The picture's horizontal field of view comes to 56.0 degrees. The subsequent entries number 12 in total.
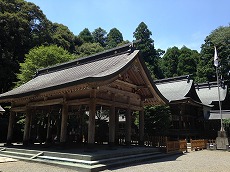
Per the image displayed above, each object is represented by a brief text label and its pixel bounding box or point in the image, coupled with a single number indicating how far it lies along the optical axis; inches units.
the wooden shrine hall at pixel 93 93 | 426.9
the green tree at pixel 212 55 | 1771.0
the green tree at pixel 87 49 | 2017.8
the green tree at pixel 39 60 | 991.6
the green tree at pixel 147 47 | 2533.5
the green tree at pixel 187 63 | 2396.7
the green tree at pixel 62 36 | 1727.6
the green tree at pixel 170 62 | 2558.1
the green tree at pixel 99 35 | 3583.2
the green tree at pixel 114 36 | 3326.0
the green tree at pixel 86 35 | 3127.0
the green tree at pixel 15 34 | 1326.3
